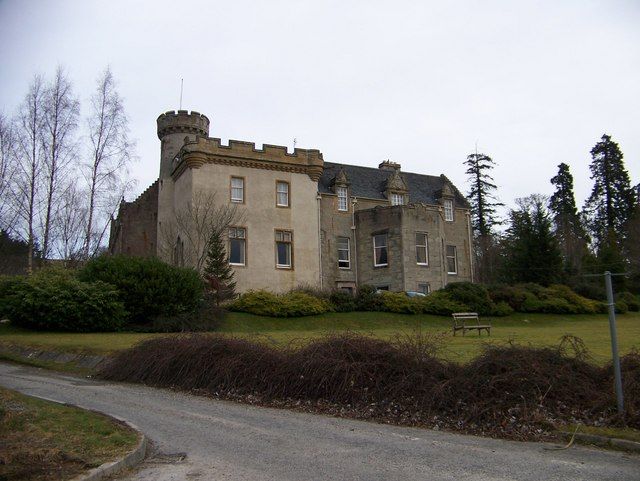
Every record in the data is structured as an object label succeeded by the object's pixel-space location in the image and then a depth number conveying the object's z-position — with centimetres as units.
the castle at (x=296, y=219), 3625
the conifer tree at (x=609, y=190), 6091
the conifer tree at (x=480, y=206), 6443
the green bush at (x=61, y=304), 2180
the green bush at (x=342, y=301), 3231
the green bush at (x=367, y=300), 3287
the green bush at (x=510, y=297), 3491
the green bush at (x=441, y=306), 3288
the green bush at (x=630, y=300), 3869
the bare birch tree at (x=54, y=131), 3241
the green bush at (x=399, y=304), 3250
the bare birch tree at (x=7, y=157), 3180
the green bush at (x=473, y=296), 3306
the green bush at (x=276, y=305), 3045
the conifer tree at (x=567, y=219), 5966
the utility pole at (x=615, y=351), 816
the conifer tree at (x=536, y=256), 4231
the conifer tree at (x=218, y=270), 3139
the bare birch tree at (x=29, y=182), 3178
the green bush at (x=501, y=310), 3331
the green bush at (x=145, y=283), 2425
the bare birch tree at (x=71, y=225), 3655
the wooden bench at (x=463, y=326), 2002
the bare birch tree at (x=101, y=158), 3422
